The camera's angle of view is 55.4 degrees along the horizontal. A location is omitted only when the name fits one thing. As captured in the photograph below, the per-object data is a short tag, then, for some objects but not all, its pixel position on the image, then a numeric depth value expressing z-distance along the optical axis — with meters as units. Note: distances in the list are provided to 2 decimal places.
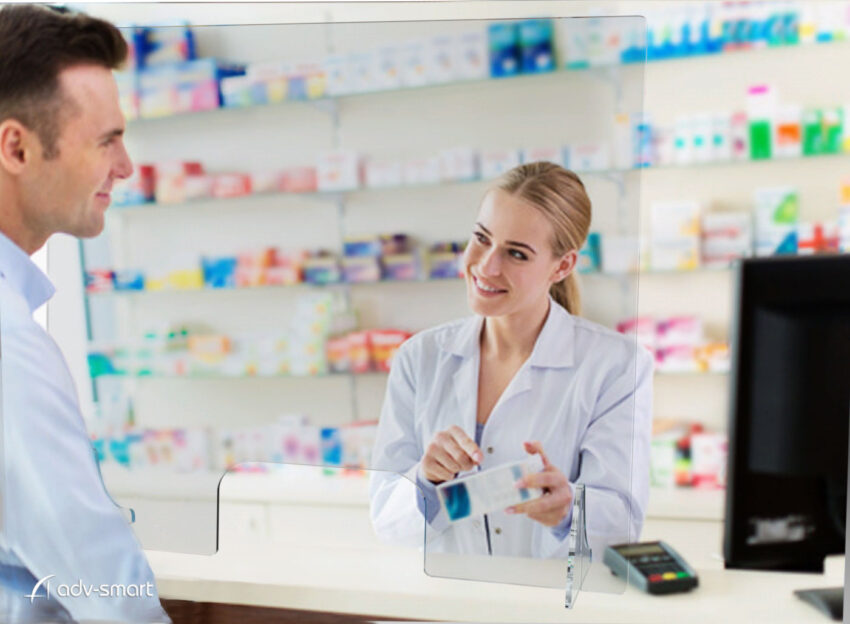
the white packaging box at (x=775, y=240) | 2.74
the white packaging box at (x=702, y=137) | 2.78
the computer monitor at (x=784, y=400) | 1.17
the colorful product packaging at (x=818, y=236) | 2.73
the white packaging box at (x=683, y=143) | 2.80
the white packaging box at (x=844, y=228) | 2.72
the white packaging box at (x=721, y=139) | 2.77
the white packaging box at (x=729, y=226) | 2.77
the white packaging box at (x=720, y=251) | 2.77
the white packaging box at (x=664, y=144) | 2.83
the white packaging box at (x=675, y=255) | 2.78
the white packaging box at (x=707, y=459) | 2.71
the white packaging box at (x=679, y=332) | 2.79
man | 0.85
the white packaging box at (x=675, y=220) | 2.79
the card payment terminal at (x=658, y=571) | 1.28
